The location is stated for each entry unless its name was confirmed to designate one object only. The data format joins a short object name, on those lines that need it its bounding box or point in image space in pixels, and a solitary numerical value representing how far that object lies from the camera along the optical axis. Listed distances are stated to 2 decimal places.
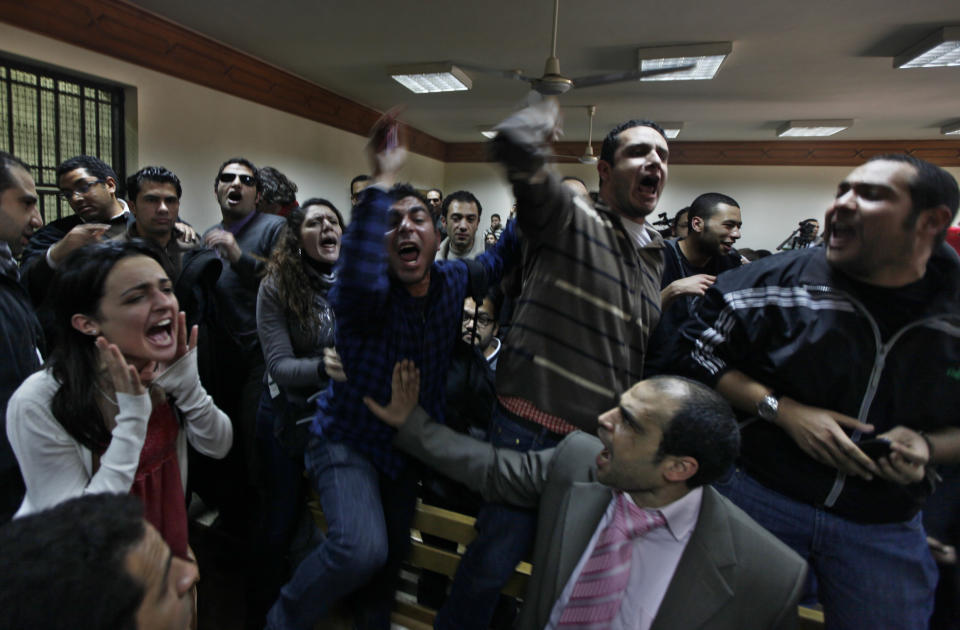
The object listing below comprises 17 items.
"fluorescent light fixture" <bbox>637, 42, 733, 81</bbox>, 4.52
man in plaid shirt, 1.30
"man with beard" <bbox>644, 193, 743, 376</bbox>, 2.35
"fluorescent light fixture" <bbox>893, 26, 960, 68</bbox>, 3.96
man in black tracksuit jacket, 1.11
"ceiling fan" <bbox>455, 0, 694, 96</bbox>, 3.10
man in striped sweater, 1.33
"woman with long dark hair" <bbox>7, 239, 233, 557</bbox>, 1.11
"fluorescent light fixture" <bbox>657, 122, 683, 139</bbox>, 8.15
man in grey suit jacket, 1.10
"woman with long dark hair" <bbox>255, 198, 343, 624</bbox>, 1.66
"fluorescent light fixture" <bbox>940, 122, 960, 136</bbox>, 7.32
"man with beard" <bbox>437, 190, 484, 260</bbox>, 3.48
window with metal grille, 3.45
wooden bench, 1.43
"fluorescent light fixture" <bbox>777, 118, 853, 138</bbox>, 7.58
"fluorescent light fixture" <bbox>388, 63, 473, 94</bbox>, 5.39
